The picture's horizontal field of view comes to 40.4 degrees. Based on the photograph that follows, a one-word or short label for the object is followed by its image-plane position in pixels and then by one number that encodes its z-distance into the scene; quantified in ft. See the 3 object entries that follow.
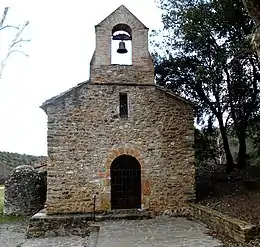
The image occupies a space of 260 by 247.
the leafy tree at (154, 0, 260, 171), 44.11
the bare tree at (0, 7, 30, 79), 21.63
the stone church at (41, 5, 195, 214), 39.58
